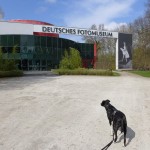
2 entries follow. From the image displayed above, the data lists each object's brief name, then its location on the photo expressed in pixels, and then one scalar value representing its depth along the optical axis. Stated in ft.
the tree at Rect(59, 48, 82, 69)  62.67
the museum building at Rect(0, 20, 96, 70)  78.97
